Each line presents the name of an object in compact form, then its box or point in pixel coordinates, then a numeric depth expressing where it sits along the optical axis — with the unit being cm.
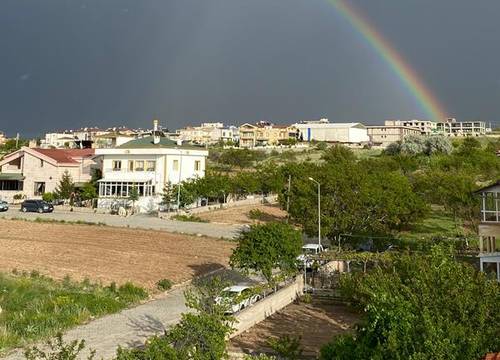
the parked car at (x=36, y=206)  5203
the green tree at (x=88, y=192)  5816
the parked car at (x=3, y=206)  5281
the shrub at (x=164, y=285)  2466
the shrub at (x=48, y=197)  5988
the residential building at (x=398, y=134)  19369
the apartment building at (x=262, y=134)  18575
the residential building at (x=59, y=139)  17418
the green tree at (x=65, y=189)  5906
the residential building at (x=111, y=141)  6869
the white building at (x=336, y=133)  18938
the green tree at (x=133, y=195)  5566
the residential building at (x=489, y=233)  2514
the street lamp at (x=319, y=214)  3441
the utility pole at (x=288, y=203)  4195
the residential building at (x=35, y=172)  6309
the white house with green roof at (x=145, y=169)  5778
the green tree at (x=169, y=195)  5563
